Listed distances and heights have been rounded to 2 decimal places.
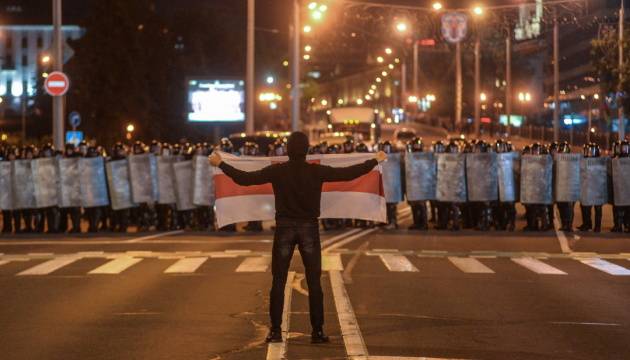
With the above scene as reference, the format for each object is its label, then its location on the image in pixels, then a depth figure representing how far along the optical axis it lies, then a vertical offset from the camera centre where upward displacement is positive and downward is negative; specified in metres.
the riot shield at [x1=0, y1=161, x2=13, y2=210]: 28.20 -0.06
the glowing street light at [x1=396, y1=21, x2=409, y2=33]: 43.59 +6.00
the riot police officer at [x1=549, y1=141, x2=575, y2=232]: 27.66 -0.62
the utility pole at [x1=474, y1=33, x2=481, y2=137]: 77.12 +5.65
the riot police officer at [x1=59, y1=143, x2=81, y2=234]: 28.08 -0.56
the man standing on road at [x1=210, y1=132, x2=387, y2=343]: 11.17 -0.32
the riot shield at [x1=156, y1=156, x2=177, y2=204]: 28.09 +0.08
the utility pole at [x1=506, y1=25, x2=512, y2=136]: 68.95 +5.93
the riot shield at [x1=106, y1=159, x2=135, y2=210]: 27.91 +0.05
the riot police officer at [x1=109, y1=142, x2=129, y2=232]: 28.17 -0.60
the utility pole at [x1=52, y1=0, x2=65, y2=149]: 34.72 +3.73
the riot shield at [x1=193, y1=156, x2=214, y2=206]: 27.61 +0.03
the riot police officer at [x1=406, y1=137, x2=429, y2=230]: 28.16 -0.59
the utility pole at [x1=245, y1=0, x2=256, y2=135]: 43.69 +4.65
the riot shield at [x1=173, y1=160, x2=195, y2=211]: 27.94 +0.01
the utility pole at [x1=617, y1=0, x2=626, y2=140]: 44.97 +3.81
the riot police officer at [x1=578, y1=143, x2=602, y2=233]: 27.45 -0.65
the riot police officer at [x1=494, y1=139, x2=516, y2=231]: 28.22 -0.67
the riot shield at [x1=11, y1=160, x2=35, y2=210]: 28.05 +0.06
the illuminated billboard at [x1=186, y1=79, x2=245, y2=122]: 58.88 +4.41
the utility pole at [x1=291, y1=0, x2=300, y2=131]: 46.12 +5.06
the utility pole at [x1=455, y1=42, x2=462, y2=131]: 75.01 +5.91
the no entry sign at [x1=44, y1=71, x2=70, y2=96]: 33.66 +3.08
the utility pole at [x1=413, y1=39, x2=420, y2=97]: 80.10 +8.89
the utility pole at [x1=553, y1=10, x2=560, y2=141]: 56.08 +4.06
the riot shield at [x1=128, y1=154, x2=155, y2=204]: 27.97 +0.19
